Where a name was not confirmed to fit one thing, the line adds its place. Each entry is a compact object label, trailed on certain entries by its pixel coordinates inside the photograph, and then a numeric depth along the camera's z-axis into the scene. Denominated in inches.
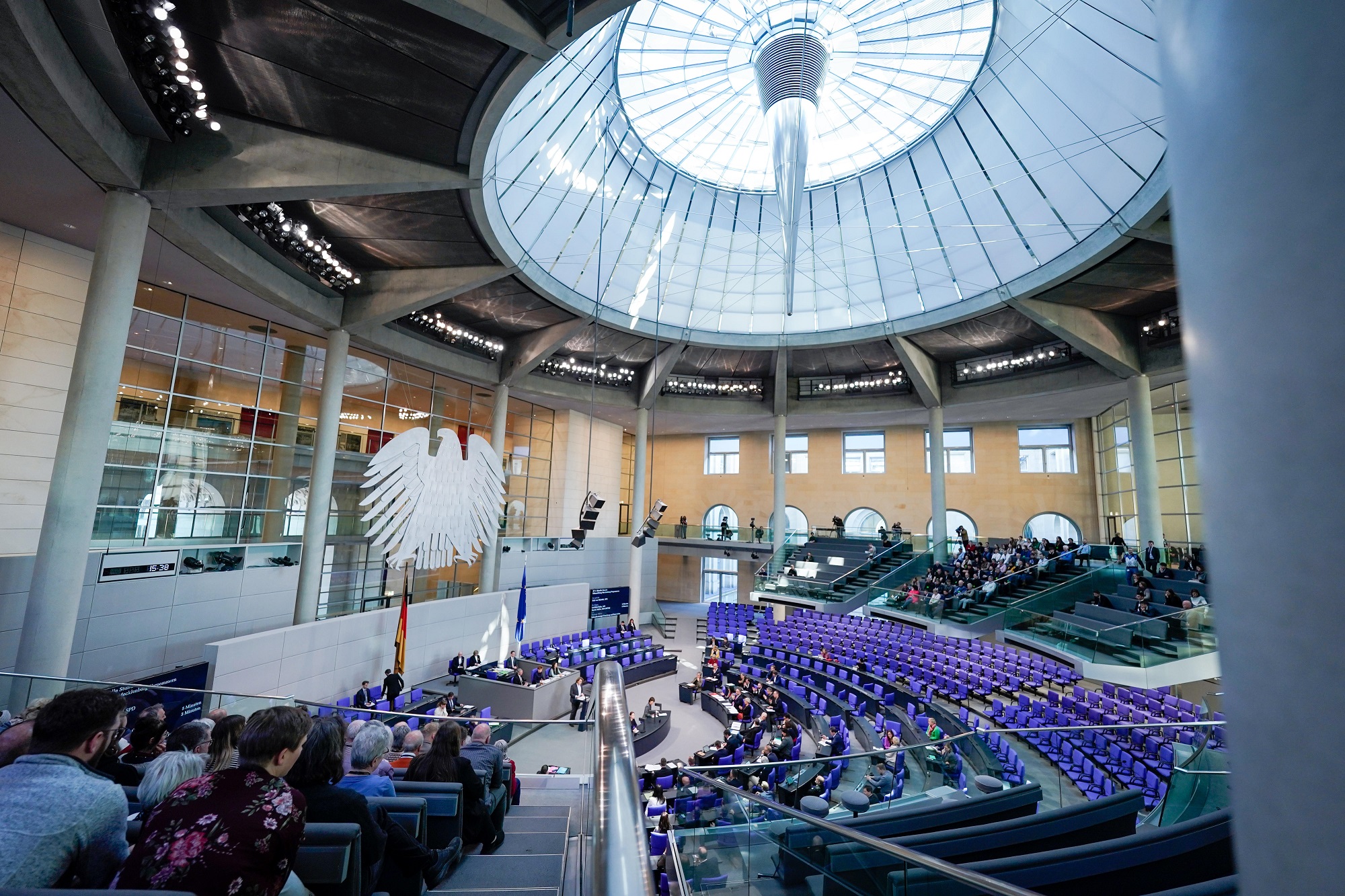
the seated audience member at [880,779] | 294.2
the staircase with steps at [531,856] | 157.2
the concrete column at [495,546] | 848.3
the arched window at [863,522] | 1194.0
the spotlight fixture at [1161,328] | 705.0
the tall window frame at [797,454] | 1267.2
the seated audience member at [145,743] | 193.6
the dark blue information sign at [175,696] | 310.9
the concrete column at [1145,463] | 727.7
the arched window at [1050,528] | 1058.7
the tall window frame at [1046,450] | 1066.1
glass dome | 536.7
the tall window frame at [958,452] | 1128.2
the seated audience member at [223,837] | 86.7
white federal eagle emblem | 502.0
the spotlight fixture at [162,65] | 301.7
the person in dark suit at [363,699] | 549.0
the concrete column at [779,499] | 1036.5
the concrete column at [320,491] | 614.2
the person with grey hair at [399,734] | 264.7
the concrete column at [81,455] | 331.6
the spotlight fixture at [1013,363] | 825.5
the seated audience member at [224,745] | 132.1
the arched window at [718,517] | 1333.7
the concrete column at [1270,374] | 17.3
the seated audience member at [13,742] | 113.3
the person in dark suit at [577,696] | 617.9
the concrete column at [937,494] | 932.0
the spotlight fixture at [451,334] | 743.7
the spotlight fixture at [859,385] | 1002.7
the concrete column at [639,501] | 976.3
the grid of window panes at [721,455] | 1341.0
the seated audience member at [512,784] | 240.8
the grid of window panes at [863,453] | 1202.6
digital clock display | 462.3
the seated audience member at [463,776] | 175.9
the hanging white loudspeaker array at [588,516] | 689.6
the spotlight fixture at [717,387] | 1073.5
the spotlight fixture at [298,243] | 492.4
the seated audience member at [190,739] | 184.1
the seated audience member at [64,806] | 86.1
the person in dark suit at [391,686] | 595.2
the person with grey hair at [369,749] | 175.3
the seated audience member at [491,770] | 189.9
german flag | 635.5
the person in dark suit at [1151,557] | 675.4
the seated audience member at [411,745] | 223.5
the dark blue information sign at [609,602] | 946.1
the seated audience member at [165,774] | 128.6
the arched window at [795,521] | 1253.7
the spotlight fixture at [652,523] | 739.4
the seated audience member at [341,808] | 119.5
